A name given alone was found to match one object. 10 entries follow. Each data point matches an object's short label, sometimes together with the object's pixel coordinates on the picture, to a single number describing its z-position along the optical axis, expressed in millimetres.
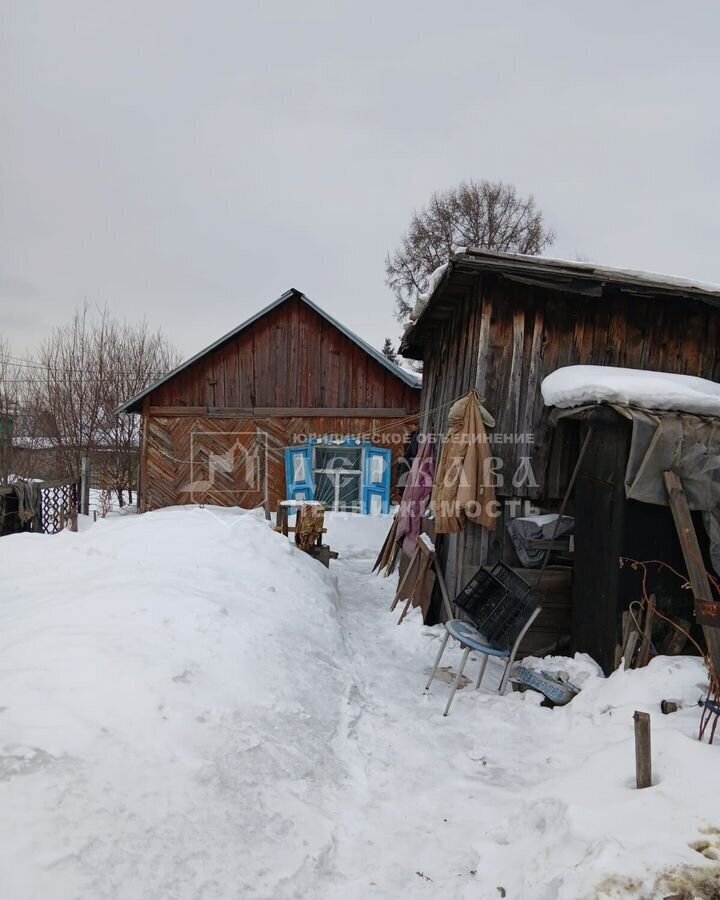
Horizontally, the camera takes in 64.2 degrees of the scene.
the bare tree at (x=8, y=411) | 15477
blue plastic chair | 4668
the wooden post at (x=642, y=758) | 2580
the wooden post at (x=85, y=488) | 15094
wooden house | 13539
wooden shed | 6012
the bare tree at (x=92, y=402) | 17125
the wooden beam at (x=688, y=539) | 4215
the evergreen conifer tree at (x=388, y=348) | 40000
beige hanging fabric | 5863
